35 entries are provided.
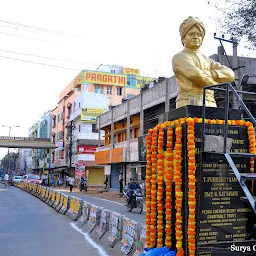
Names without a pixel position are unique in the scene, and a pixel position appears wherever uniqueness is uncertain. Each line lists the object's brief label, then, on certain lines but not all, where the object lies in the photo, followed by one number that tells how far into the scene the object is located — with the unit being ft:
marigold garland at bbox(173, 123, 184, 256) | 15.98
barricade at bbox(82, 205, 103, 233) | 34.89
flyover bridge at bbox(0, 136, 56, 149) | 182.70
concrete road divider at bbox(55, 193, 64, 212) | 56.31
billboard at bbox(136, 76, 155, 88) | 199.06
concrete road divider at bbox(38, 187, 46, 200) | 80.31
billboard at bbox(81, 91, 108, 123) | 173.47
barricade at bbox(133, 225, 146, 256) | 21.78
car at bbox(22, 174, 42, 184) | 147.84
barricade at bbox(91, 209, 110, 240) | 31.65
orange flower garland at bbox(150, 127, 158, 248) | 17.99
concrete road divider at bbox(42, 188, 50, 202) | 74.54
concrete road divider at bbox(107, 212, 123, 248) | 27.82
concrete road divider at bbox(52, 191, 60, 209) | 60.21
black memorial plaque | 15.31
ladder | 12.38
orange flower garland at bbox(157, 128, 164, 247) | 17.41
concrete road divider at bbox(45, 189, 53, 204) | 70.13
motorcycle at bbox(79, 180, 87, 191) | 119.75
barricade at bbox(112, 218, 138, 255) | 24.00
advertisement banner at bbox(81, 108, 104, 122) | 172.76
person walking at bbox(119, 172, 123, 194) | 103.45
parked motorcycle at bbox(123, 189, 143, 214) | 55.88
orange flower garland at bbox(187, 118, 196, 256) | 15.19
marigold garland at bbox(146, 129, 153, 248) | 18.47
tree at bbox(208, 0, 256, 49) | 46.96
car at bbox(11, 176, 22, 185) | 176.14
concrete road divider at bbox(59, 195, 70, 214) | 52.16
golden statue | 18.75
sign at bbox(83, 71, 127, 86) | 185.37
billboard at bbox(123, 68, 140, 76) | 204.85
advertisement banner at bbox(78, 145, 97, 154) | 170.09
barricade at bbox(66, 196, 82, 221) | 44.70
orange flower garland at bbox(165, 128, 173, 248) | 16.79
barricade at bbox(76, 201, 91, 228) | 39.83
